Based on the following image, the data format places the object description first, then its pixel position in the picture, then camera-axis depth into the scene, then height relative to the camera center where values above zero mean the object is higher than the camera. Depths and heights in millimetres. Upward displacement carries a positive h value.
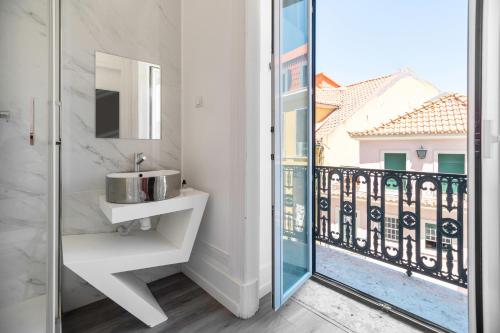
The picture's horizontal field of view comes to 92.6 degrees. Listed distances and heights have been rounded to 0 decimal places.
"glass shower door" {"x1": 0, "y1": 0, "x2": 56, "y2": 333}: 1233 +12
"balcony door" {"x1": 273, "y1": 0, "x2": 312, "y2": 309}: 1619 +123
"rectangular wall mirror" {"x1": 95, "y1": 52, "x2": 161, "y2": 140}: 1802 +521
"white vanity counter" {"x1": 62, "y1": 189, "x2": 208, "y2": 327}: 1384 -570
